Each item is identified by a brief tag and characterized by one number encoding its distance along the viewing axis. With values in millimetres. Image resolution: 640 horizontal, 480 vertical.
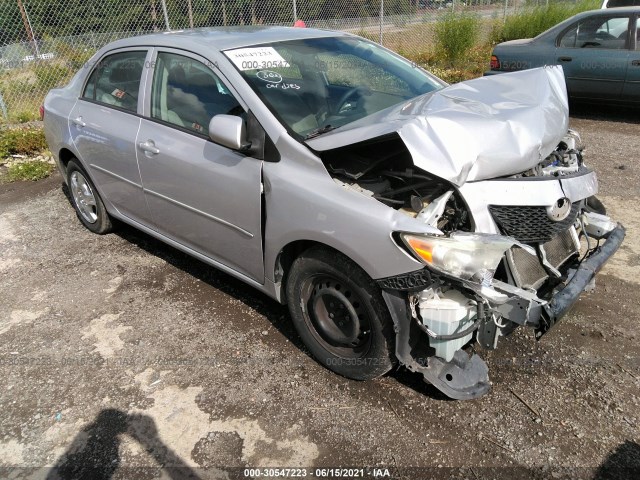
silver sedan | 2334
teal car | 7195
